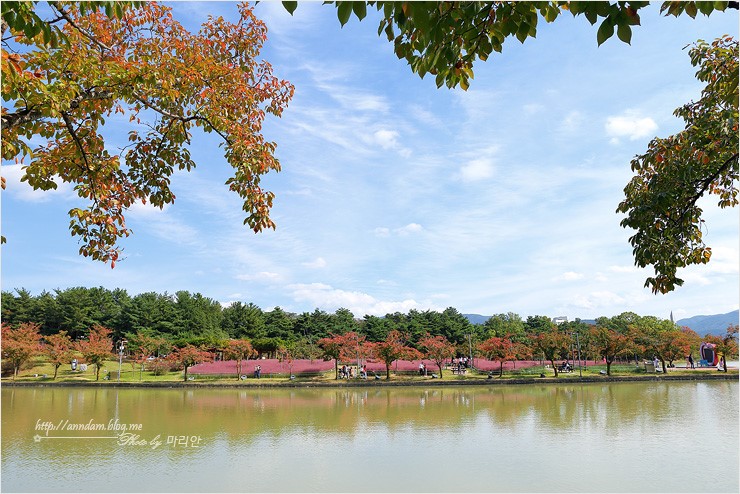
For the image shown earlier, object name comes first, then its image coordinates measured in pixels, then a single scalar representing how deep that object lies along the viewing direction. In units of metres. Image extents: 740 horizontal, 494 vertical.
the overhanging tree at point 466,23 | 2.19
